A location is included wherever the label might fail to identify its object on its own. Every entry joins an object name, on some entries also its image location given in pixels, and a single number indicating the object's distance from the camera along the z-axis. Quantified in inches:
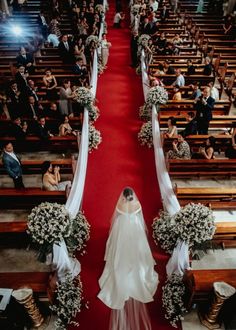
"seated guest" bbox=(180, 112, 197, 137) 302.0
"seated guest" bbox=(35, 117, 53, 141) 289.1
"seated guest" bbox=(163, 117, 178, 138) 302.9
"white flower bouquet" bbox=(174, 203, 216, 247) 183.8
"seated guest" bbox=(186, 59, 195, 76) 410.6
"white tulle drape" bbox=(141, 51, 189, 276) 200.5
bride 194.4
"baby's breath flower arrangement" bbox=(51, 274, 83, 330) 185.3
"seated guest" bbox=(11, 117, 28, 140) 278.5
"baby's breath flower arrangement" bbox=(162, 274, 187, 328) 189.5
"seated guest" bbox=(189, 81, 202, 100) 348.1
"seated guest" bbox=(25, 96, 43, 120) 306.5
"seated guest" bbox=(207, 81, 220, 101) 340.6
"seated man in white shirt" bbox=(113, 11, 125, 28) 623.3
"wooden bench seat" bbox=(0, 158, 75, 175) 264.5
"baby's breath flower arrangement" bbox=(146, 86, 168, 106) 333.1
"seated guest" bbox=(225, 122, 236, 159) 280.8
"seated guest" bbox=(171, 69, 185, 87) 382.0
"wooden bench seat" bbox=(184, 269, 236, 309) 175.6
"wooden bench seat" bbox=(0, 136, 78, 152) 295.4
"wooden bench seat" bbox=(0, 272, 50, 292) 172.4
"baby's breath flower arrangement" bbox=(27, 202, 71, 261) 181.3
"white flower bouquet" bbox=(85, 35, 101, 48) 457.1
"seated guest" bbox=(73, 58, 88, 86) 395.5
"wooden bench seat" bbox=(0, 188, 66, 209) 233.3
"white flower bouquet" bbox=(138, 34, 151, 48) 453.6
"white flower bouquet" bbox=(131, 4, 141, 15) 605.2
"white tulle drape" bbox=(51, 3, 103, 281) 199.5
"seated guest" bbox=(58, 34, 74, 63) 427.5
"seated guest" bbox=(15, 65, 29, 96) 321.7
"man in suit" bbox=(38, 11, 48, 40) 541.3
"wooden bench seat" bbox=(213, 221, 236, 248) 216.1
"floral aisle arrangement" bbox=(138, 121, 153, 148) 331.6
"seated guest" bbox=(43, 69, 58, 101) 355.3
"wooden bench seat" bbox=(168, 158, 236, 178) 264.1
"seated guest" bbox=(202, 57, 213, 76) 407.5
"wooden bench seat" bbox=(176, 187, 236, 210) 238.7
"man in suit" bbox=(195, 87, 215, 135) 296.0
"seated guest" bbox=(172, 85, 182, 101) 362.6
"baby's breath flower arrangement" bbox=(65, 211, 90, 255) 219.0
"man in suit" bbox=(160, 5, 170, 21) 588.0
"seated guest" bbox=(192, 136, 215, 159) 267.1
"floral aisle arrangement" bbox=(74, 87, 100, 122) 326.3
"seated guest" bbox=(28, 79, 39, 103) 323.1
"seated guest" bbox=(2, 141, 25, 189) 235.1
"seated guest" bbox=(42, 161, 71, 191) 239.1
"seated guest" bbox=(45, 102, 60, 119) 319.6
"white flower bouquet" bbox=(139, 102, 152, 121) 360.1
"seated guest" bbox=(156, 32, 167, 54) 476.4
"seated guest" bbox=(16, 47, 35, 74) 404.4
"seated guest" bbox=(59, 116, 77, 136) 310.3
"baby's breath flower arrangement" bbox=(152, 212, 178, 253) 219.8
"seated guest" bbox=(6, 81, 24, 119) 316.5
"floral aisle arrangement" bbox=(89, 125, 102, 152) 328.5
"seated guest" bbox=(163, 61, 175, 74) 413.3
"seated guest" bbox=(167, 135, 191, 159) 275.0
